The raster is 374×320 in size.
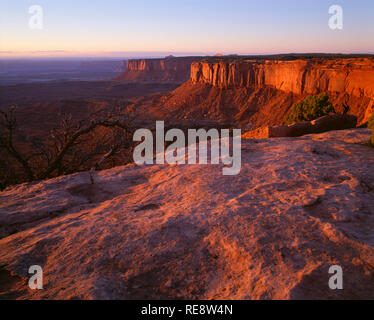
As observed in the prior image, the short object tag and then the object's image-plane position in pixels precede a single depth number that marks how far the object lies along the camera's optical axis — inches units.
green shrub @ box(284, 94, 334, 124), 617.9
